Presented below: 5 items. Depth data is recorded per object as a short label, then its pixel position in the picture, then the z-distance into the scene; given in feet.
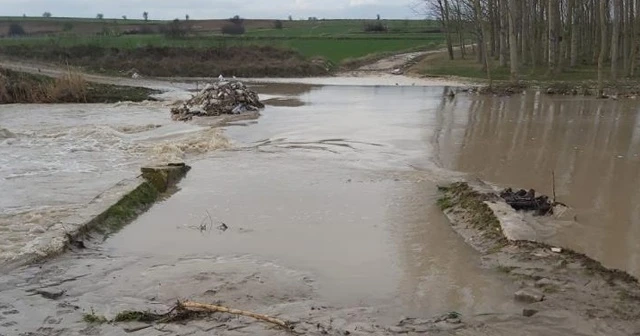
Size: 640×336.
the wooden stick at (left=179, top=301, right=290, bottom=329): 18.71
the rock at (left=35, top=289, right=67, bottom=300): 21.68
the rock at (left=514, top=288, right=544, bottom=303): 20.10
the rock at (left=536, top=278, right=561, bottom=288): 21.09
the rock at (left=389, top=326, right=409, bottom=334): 18.19
